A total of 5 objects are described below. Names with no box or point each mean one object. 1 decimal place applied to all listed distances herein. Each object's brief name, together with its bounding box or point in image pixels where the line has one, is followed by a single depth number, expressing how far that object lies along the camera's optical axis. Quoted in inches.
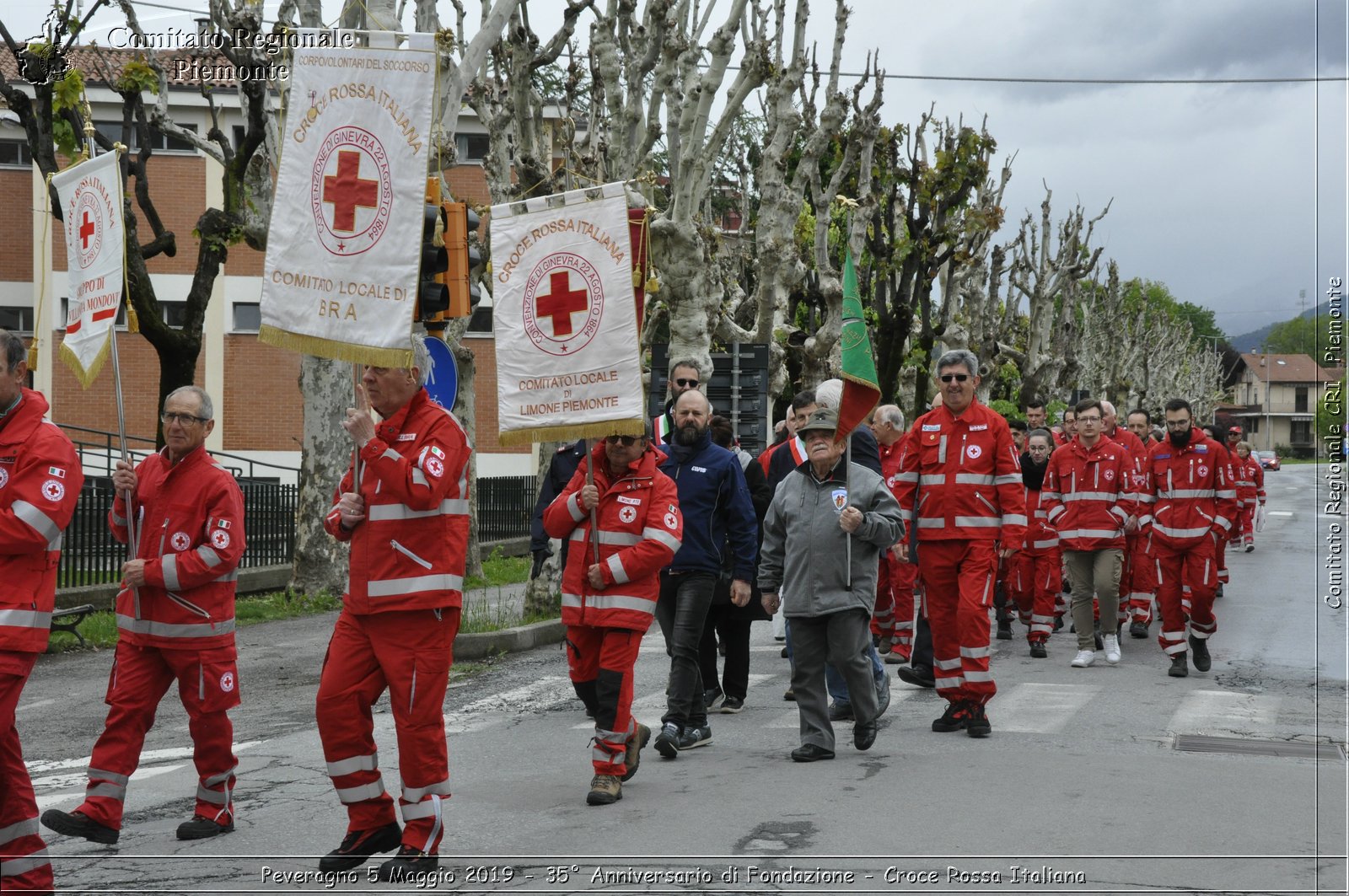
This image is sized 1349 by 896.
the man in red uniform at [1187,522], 468.4
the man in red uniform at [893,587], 458.9
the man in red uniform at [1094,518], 495.2
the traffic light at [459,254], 386.3
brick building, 1389.0
